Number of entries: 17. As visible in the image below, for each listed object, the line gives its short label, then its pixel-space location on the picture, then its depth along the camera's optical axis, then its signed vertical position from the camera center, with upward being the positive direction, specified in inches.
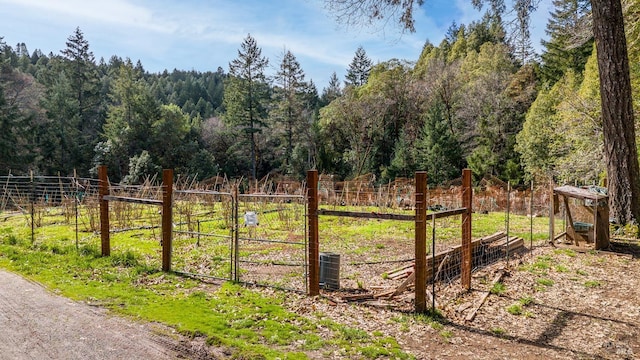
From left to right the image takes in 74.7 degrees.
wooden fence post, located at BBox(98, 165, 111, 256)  325.4 -28.9
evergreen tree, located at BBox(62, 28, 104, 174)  1579.7 +353.2
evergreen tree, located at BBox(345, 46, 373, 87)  1995.6 +506.4
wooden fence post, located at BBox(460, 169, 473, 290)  236.8 -30.0
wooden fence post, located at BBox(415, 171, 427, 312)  207.9 -33.9
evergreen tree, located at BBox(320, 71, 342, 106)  1934.7 +406.9
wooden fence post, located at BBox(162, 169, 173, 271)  287.0 -29.0
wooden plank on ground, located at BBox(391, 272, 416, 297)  241.3 -65.5
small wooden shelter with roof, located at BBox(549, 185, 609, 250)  362.6 -42.6
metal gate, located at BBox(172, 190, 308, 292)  283.6 -69.5
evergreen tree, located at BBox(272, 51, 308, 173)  1525.6 +267.6
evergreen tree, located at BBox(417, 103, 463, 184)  1211.9 +67.0
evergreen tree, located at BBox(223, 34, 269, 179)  1539.1 +301.6
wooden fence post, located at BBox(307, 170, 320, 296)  236.4 -35.7
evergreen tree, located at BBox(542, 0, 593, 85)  1170.0 +338.0
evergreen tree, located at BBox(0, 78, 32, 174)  1147.0 +99.9
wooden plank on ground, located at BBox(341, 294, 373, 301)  236.8 -70.6
